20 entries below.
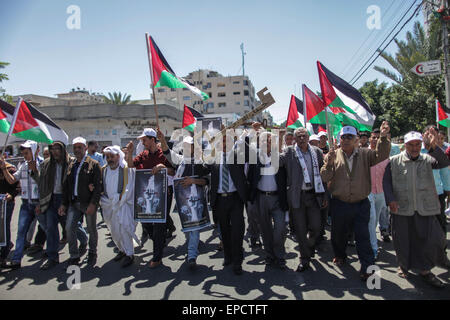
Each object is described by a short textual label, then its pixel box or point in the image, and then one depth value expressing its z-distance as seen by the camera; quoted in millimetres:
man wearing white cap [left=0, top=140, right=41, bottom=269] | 5141
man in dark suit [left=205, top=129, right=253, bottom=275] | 4656
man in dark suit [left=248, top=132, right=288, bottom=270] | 4672
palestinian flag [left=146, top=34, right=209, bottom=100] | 5598
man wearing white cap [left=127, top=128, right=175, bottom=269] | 4965
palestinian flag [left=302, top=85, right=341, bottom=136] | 7512
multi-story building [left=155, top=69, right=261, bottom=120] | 69250
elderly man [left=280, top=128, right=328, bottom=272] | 4578
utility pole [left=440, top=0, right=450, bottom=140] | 10805
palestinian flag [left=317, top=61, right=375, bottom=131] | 5578
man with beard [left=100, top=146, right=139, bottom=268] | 5098
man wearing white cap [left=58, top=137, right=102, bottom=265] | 5051
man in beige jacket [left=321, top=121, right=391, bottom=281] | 4184
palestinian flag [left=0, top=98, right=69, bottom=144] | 5211
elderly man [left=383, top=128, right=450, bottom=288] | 3945
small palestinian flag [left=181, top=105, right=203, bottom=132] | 10766
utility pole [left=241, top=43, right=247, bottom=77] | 58356
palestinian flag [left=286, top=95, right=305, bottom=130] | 9555
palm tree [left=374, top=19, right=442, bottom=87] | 14625
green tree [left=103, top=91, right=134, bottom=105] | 40062
